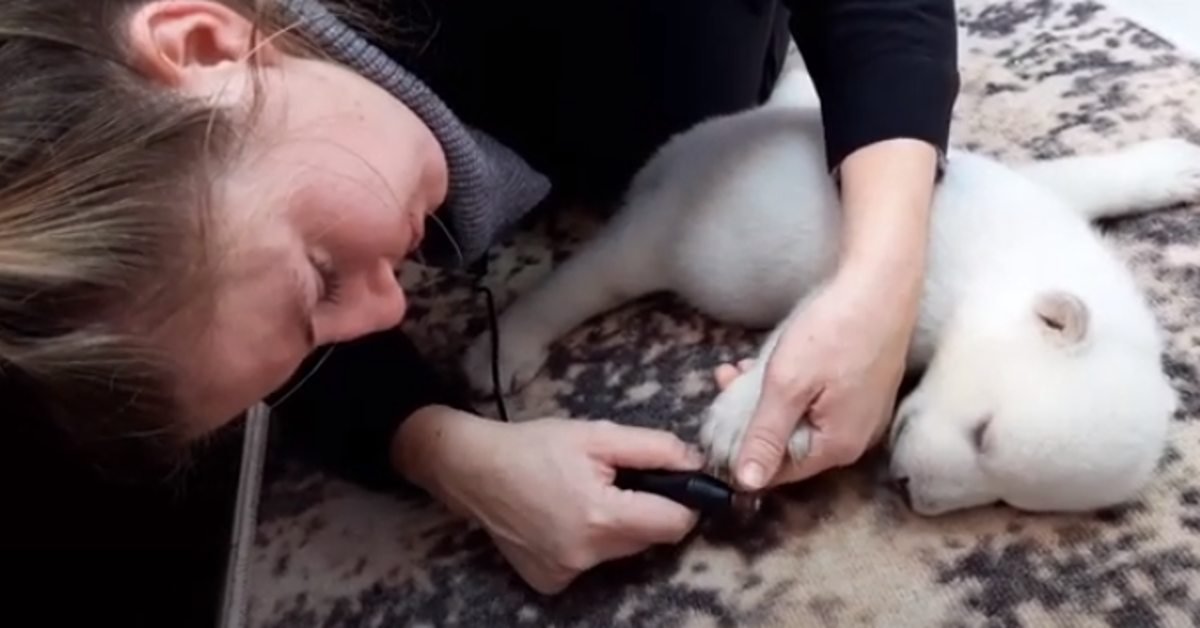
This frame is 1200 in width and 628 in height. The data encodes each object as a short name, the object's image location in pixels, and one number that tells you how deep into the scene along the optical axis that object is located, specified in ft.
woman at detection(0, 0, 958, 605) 2.37
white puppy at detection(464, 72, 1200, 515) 2.87
